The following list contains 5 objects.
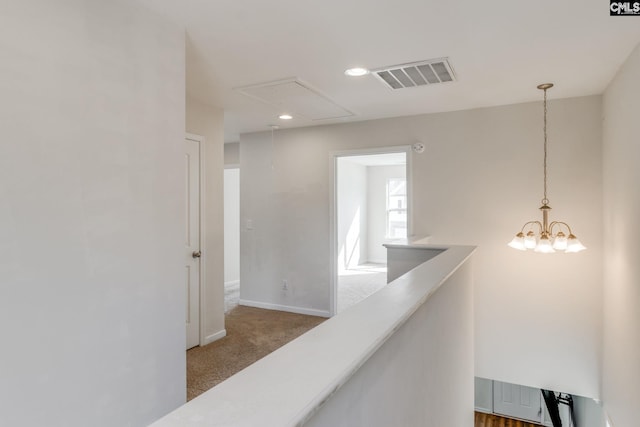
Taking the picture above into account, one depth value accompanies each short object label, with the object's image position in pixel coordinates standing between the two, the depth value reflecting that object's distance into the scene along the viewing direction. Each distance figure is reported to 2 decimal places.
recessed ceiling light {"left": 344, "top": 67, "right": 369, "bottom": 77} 2.72
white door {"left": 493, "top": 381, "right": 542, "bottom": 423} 4.53
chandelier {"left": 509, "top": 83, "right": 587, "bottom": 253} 3.15
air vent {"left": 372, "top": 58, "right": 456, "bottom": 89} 2.66
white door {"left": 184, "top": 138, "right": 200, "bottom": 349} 3.43
